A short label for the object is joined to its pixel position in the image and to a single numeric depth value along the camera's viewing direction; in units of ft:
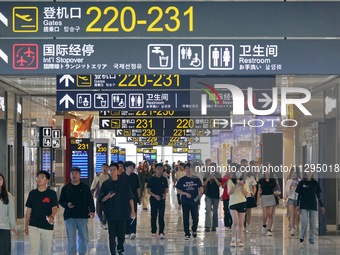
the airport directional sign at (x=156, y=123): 108.88
